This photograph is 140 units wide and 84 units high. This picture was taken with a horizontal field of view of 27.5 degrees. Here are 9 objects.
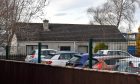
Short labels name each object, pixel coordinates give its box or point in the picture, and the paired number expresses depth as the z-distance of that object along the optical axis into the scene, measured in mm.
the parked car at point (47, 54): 17447
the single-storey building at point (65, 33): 36462
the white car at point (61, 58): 16343
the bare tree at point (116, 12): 47633
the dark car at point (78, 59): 11540
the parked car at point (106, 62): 7094
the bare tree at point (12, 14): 13327
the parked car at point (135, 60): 6390
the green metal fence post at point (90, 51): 6979
